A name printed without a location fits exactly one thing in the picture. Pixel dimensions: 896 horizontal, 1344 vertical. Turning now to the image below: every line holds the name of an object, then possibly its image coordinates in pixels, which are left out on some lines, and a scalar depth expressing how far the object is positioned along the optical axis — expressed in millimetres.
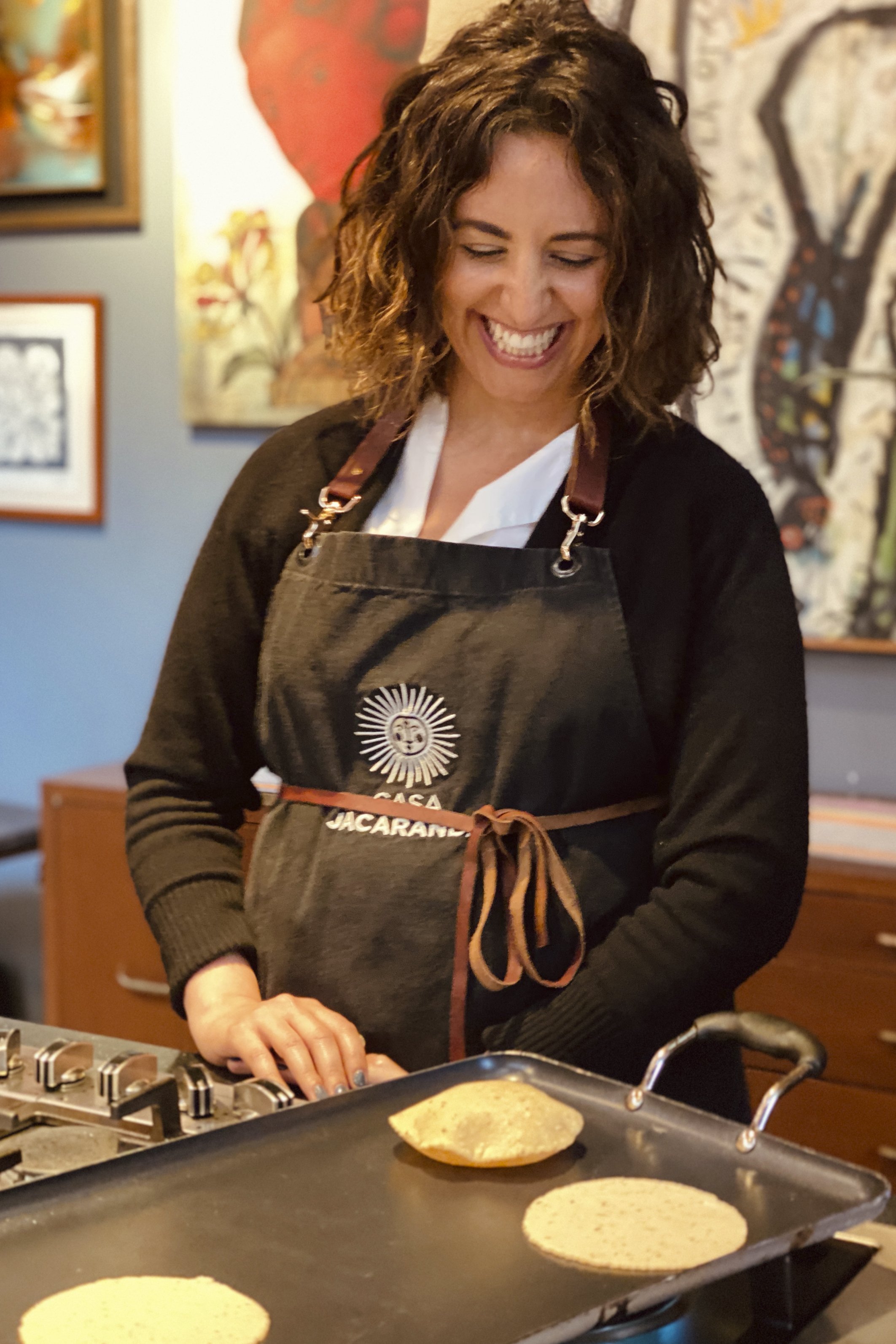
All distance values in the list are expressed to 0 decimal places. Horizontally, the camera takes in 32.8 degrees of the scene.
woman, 1234
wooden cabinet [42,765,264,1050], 2902
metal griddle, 825
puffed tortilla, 977
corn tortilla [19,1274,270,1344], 789
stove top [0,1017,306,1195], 1051
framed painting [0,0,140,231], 3143
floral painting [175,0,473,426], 2961
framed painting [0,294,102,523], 3289
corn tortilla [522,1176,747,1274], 861
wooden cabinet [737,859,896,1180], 2328
